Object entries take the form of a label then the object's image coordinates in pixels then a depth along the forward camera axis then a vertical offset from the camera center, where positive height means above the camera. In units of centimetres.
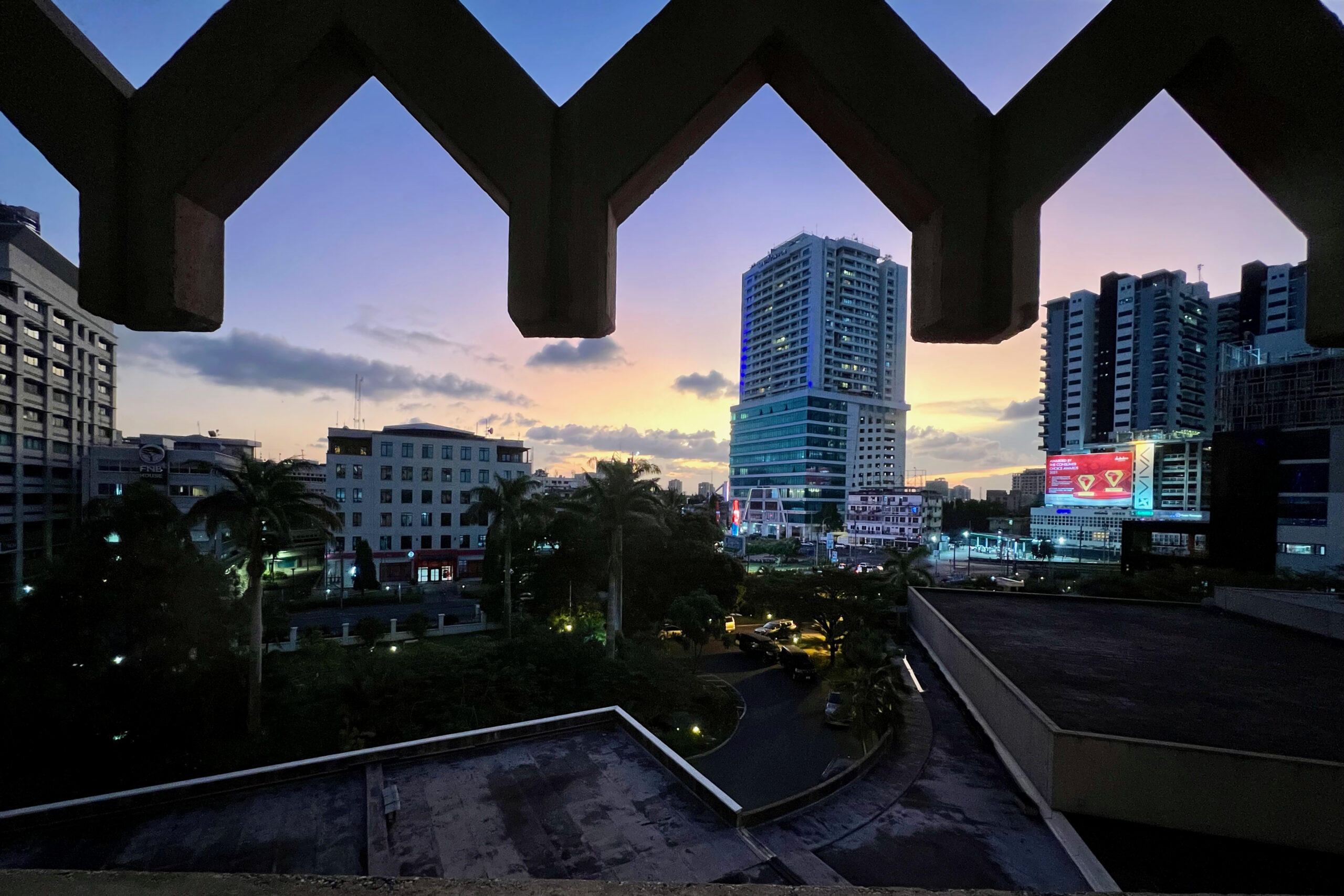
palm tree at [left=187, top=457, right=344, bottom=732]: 1673 -239
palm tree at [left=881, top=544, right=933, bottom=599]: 3044 -724
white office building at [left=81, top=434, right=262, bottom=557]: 4616 -330
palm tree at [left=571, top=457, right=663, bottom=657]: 2358 -267
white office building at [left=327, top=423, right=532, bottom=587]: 4516 -507
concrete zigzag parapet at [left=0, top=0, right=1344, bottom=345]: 148 +87
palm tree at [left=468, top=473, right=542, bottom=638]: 2786 -349
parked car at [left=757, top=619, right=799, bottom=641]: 3047 -1062
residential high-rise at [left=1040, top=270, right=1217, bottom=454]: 10031 +1592
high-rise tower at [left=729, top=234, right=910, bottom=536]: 11756 +1446
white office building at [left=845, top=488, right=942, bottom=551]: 9156 -1327
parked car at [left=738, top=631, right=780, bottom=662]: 2759 -1036
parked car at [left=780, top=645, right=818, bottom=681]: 2505 -1021
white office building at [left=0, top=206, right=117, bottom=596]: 3825 +237
